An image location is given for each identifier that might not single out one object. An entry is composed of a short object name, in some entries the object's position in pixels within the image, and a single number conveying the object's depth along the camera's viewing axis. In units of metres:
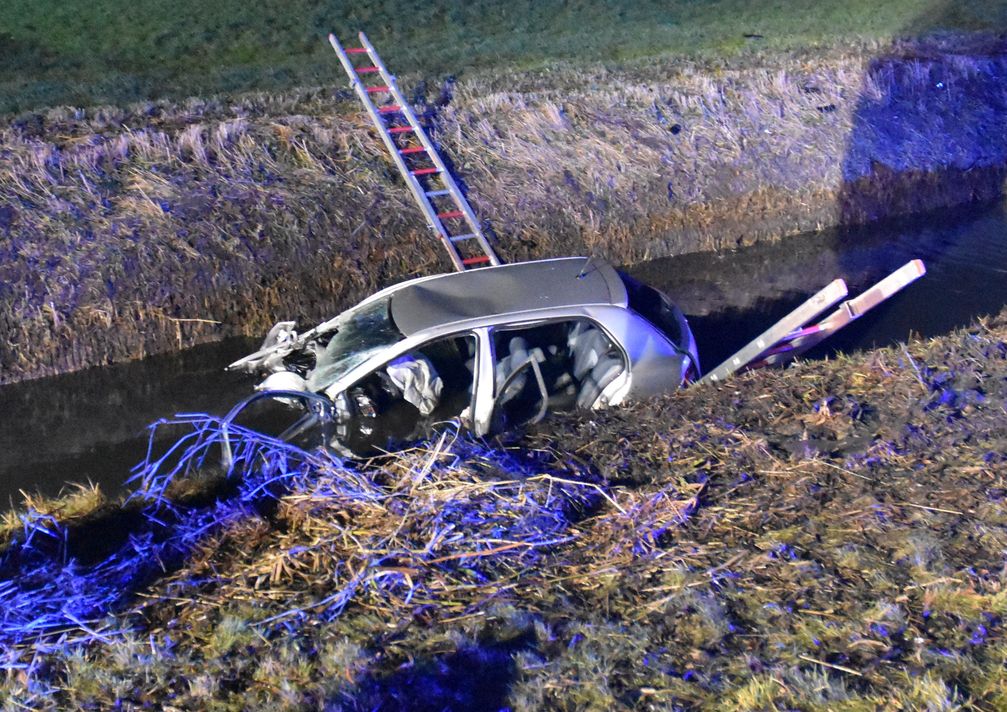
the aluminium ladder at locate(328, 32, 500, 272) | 12.11
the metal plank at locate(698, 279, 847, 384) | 7.55
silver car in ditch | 7.29
